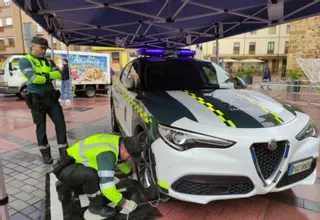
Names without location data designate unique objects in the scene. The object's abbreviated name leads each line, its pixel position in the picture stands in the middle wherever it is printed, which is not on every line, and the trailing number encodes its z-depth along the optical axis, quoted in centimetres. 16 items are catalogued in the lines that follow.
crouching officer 234
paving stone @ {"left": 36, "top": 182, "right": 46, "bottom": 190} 316
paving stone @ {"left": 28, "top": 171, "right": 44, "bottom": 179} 345
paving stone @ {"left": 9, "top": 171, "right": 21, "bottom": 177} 351
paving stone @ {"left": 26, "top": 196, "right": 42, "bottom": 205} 281
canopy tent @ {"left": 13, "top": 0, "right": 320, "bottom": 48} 391
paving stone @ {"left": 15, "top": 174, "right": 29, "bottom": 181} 341
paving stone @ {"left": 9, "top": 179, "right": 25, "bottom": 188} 322
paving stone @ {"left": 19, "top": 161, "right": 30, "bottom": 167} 384
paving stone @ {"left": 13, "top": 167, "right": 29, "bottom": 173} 366
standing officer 342
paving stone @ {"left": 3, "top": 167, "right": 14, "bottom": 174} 362
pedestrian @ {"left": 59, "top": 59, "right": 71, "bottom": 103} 1041
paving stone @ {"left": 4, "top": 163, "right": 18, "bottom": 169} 381
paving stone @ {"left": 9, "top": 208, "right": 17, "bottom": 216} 262
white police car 212
